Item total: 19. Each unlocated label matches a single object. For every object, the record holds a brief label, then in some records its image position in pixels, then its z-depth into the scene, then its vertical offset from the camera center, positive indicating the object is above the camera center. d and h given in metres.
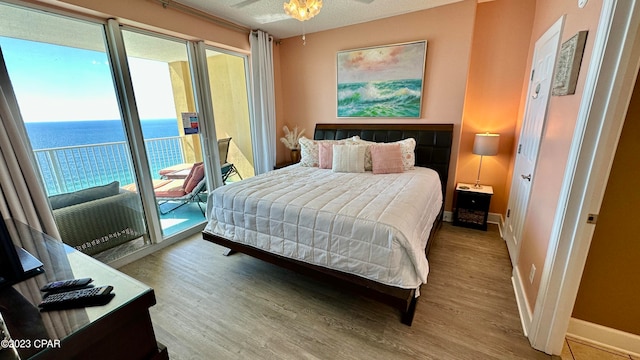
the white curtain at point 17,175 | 1.72 -0.32
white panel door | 1.96 -0.14
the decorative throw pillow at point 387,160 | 2.89 -0.46
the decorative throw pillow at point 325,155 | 3.23 -0.43
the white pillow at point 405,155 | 3.02 -0.42
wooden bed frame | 1.67 -0.63
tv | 0.88 -0.48
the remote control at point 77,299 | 0.81 -0.55
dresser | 0.68 -0.57
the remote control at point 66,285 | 0.89 -0.55
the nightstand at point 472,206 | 3.05 -1.08
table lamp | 2.91 -0.31
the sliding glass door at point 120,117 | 2.08 +0.09
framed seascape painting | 3.20 +0.52
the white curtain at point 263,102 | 3.66 +0.31
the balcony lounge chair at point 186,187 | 3.25 -0.80
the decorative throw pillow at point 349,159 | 2.97 -0.45
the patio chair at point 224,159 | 3.57 -0.51
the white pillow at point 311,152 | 3.37 -0.40
